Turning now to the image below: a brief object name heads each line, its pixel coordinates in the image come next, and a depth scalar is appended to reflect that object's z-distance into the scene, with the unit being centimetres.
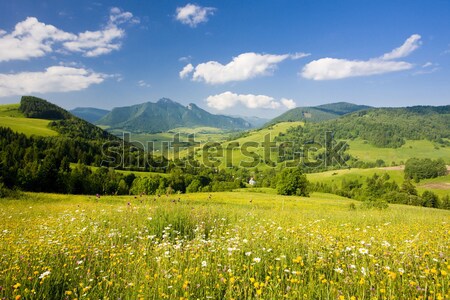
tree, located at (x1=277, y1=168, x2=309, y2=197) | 7556
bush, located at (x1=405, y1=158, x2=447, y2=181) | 15312
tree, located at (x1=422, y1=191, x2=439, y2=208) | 9890
